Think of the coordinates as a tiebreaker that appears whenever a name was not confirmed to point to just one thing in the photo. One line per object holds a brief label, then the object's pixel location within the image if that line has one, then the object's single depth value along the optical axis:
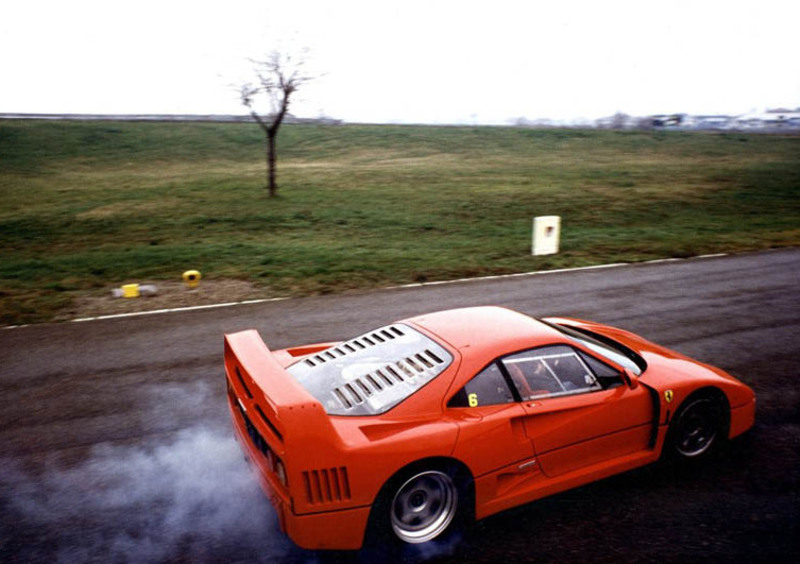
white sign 12.80
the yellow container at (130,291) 9.79
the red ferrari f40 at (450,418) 3.16
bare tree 20.77
